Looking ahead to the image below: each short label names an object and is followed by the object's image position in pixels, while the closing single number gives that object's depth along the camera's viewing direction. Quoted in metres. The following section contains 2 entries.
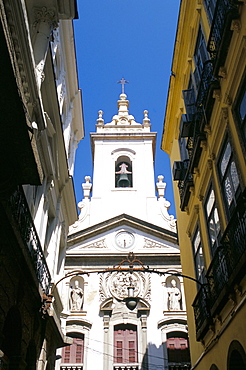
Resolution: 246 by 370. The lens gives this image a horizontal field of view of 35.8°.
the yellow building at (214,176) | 6.55
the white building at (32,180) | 5.46
